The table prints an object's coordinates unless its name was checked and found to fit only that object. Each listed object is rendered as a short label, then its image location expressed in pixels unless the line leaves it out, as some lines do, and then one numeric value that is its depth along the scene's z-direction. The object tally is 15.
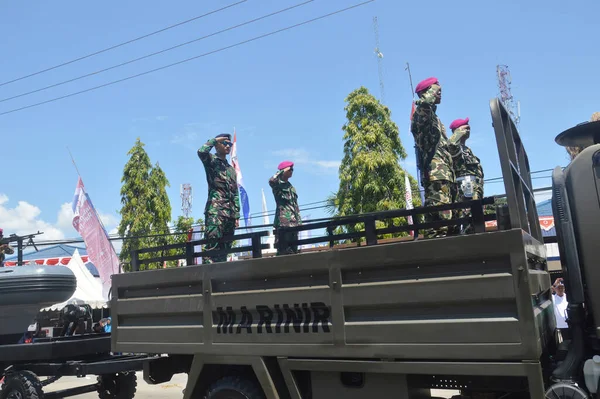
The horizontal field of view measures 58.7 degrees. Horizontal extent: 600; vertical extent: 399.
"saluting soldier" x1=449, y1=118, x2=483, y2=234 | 4.84
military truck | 2.92
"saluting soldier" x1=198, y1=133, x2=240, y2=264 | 5.40
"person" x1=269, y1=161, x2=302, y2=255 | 6.74
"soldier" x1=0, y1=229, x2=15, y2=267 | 8.46
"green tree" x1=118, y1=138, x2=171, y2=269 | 19.25
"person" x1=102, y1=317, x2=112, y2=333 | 9.21
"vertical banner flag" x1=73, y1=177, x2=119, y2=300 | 16.38
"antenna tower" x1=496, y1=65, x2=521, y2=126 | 40.63
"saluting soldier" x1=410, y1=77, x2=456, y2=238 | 4.26
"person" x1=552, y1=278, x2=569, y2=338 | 5.39
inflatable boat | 5.87
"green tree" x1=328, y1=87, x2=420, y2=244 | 14.76
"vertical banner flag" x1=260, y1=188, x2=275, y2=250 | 4.01
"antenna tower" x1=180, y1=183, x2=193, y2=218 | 64.13
